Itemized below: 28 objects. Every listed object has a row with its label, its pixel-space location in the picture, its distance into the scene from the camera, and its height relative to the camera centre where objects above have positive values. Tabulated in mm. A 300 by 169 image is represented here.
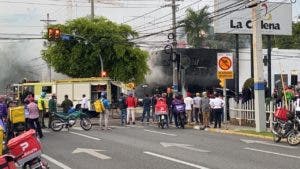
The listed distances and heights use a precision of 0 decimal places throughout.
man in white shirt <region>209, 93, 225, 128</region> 27092 -720
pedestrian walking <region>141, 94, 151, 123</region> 32562 -750
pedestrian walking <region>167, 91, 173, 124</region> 30923 -597
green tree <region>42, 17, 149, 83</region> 52812 +3598
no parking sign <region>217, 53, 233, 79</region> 27609 +1203
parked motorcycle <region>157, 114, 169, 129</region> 28389 -1378
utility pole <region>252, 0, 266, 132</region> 24844 +733
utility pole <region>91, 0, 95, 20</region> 55969 +8074
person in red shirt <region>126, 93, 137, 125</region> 31375 -690
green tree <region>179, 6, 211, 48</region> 60028 +7098
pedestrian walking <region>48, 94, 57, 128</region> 28102 -700
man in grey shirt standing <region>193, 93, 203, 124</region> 29722 -842
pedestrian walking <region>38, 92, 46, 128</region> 27828 -672
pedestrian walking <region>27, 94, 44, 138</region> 22469 -926
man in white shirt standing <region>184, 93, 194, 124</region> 30016 -735
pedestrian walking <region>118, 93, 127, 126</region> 31514 -852
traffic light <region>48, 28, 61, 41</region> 37531 +3806
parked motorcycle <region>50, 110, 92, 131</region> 26750 -1290
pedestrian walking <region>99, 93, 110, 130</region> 27781 -994
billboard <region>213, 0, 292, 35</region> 34562 +4471
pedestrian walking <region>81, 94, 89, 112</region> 39309 -780
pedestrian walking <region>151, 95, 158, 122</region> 32606 -628
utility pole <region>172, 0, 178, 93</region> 39350 +3144
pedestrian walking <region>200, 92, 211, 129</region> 27969 -837
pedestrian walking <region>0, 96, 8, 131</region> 20738 -574
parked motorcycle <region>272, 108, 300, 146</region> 19141 -1247
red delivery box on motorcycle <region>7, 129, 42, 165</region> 9078 -846
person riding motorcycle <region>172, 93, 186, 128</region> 28594 -903
